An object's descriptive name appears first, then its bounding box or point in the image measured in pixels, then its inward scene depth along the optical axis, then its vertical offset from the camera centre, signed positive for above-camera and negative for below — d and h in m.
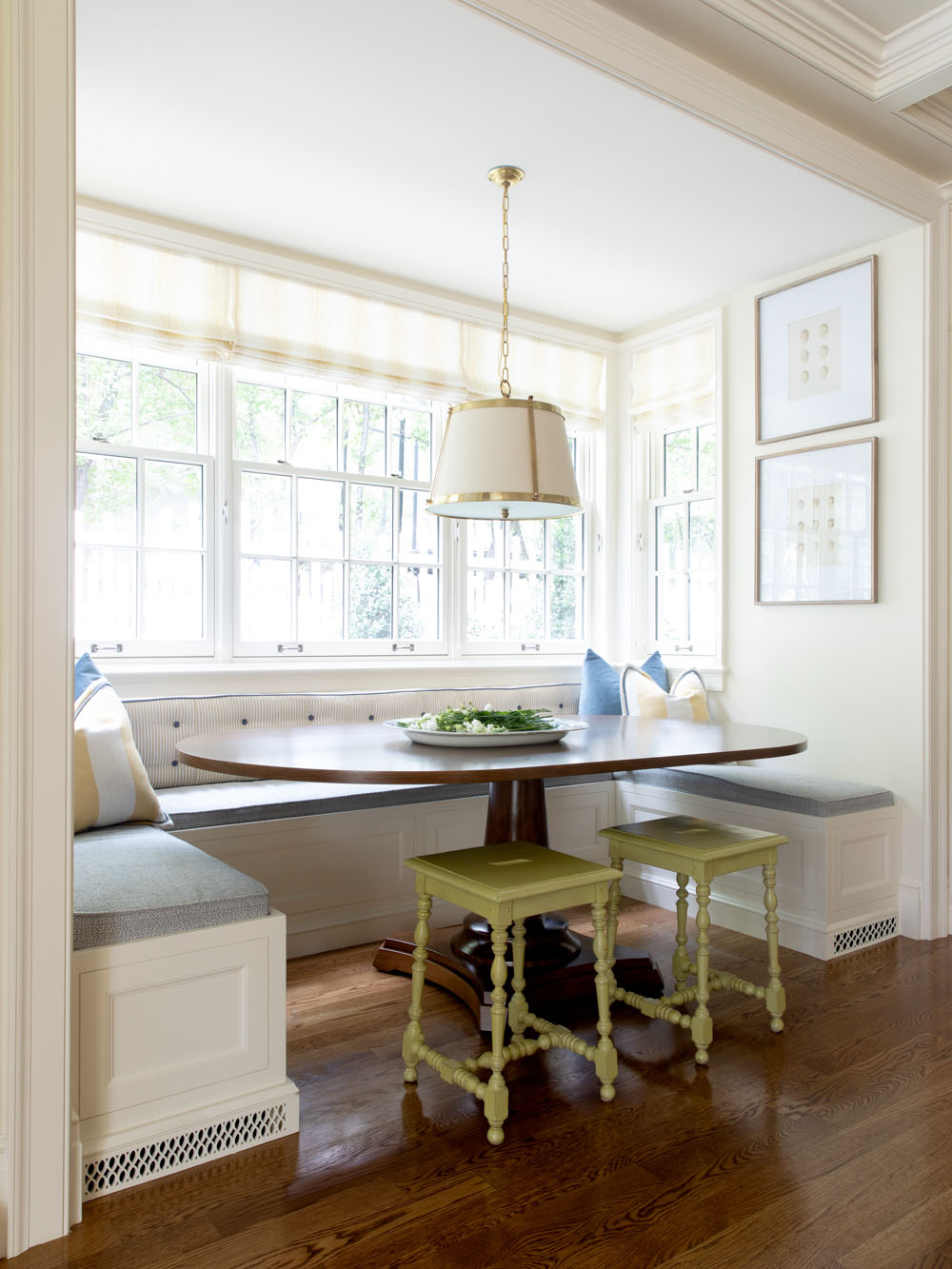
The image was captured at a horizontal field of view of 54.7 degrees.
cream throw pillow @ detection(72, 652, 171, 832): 2.42 -0.36
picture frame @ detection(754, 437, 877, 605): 3.48 +0.44
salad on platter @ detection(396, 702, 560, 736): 2.46 -0.24
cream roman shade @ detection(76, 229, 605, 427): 3.29 +1.25
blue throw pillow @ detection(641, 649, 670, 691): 4.19 -0.15
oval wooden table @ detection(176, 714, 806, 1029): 2.06 -0.30
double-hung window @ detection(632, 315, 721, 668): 4.24 +0.70
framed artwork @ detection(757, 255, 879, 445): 3.49 +1.12
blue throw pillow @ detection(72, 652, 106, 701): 2.79 -0.12
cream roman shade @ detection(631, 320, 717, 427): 4.21 +1.23
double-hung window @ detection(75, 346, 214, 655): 3.36 +0.50
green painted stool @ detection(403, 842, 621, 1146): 1.97 -0.60
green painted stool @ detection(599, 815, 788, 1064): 2.32 -0.61
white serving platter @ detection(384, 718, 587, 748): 2.40 -0.27
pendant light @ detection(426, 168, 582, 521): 2.69 +0.52
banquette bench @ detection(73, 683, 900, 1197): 1.75 -0.69
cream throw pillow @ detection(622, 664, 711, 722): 3.69 -0.26
